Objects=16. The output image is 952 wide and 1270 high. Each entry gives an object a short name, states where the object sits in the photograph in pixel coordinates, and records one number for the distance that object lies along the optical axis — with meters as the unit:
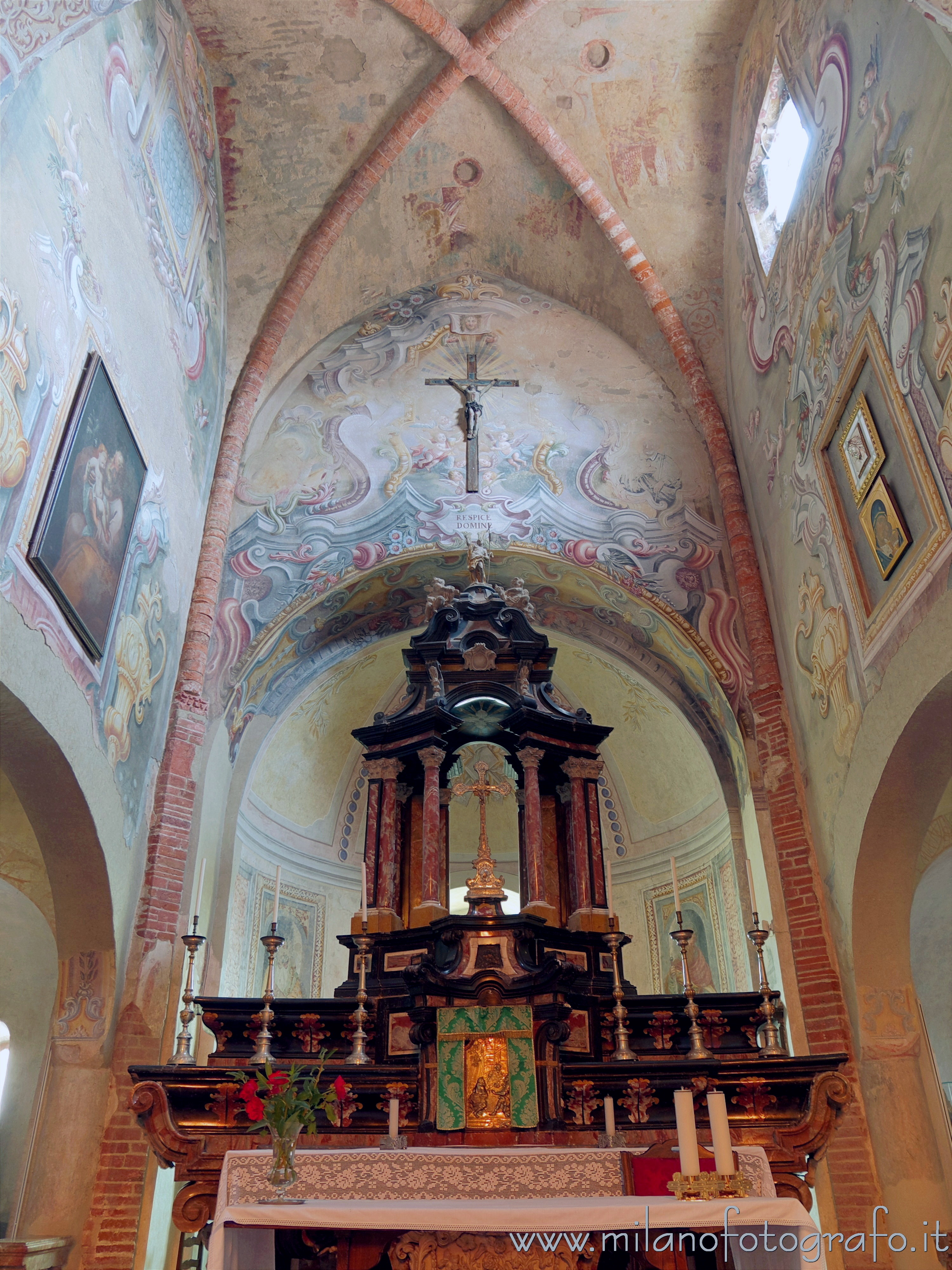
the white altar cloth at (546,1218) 3.76
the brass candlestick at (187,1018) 6.81
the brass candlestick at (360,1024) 6.96
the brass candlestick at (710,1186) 3.79
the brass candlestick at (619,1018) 7.15
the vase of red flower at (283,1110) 4.48
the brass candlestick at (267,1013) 6.83
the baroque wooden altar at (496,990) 6.42
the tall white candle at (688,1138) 3.89
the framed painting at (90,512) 6.29
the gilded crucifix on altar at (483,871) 7.91
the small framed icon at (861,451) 6.95
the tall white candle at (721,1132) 3.81
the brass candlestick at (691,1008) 7.04
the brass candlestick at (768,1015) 7.10
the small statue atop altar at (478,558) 10.55
